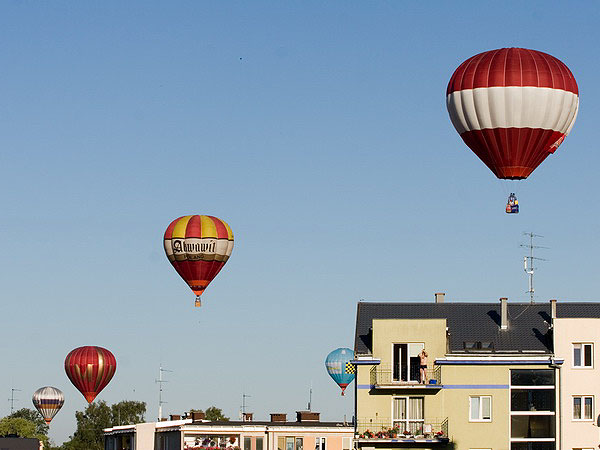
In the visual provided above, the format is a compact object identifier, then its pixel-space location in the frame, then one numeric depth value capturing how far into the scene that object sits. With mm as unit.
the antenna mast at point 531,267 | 93000
